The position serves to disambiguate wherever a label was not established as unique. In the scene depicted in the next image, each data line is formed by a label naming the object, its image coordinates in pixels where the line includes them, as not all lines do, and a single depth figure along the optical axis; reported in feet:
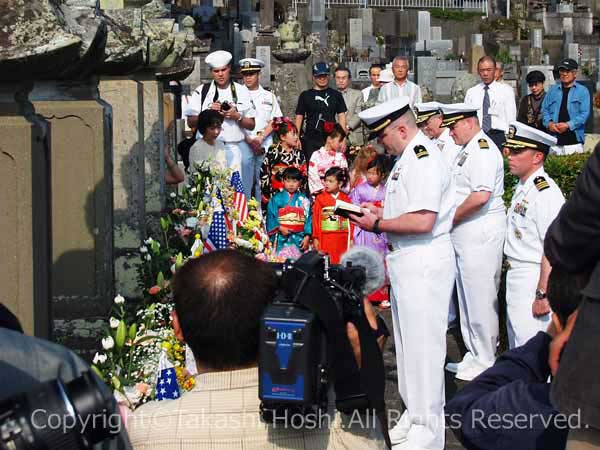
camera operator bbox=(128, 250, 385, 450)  10.26
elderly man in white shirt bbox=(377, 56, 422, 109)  43.86
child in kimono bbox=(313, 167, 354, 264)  32.96
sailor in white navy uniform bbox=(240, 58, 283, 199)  38.47
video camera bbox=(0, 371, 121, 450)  6.01
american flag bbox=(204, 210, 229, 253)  26.66
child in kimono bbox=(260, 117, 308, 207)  37.68
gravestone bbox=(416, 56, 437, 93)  73.82
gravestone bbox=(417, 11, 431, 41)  107.96
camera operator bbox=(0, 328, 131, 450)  6.93
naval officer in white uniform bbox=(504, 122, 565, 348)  22.75
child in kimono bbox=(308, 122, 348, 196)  37.09
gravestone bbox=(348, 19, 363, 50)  111.24
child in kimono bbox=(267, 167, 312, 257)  33.30
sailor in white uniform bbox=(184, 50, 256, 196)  36.96
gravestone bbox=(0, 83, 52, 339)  15.05
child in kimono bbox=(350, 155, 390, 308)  32.86
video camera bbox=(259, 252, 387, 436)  9.75
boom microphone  12.71
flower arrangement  17.61
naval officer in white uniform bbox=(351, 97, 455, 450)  19.99
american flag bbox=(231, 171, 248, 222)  30.07
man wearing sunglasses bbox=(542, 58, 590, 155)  44.83
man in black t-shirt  44.42
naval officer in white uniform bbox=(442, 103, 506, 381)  25.03
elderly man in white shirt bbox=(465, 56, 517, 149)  42.91
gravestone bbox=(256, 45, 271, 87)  75.82
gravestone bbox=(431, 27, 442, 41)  113.60
